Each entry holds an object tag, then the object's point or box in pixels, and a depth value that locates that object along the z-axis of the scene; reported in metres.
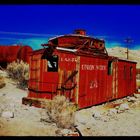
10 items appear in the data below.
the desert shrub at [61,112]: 4.56
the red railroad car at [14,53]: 13.13
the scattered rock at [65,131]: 4.27
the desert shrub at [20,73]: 9.70
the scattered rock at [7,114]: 4.99
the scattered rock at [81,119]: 5.30
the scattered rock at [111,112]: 6.05
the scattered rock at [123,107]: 6.55
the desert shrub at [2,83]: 8.59
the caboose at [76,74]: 6.21
